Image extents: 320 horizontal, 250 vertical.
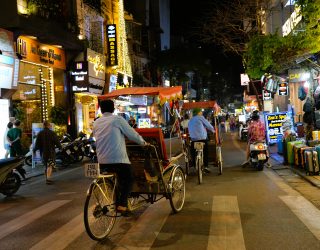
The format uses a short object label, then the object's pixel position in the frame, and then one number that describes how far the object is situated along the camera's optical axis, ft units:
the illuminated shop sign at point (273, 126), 61.78
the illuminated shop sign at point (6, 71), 55.06
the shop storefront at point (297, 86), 60.44
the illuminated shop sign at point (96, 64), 83.71
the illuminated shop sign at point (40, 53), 63.46
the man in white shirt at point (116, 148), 21.49
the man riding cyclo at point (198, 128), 39.40
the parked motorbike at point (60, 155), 55.35
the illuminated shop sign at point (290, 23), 55.78
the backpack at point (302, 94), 60.29
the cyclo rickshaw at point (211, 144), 36.46
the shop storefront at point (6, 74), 55.52
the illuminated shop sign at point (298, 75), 61.98
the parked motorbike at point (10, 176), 33.96
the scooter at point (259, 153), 42.63
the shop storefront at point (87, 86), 80.48
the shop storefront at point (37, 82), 64.49
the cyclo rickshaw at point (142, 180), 20.63
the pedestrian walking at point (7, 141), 51.47
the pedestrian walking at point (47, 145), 41.29
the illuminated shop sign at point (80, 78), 80.33
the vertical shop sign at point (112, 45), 98.68
